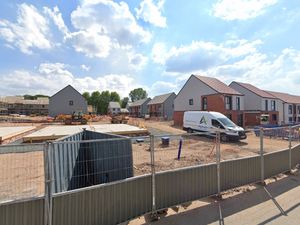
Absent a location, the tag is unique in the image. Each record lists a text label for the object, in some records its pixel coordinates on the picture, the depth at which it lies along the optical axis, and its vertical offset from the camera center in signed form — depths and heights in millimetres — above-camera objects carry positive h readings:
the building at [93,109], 84225 +902
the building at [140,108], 84312 +1039
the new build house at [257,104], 38188 +944
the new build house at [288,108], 45406 +135
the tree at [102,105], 98438 +2715
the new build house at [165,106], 66312 +1368
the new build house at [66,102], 52031 +2280
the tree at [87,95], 101650 +7586
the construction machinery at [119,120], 39631 -1596
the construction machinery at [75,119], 37188 -1279
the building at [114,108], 95325 +1326
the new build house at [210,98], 32875 +1761
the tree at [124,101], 120056 +5161
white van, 20594 -1299
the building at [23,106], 82125 +2312
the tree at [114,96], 110938 +7408
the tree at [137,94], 131375 +9806
